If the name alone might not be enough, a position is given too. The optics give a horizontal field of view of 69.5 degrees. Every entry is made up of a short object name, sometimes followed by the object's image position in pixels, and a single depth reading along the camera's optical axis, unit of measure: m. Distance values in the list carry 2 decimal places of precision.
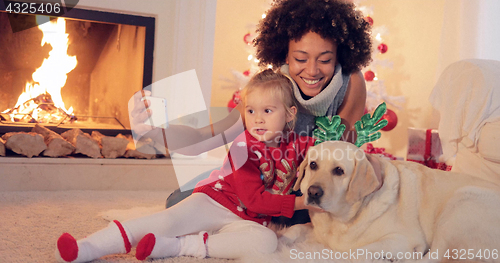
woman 1.60
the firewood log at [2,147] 2.01
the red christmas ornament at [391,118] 3.69
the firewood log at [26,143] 2.03
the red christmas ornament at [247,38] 3.93
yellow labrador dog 1.14
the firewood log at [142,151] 2.26
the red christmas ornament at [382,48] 3.87
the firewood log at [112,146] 2.21
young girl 1.13
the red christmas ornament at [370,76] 3.70
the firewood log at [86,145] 2.16
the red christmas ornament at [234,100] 3.68
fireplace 2.32
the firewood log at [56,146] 2.10
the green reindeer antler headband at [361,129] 1.43
